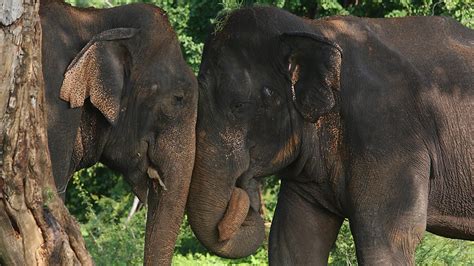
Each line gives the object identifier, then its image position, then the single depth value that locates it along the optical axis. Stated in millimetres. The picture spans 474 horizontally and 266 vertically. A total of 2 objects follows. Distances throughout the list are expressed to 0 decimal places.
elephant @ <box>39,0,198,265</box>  14227
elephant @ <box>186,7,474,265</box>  13914
